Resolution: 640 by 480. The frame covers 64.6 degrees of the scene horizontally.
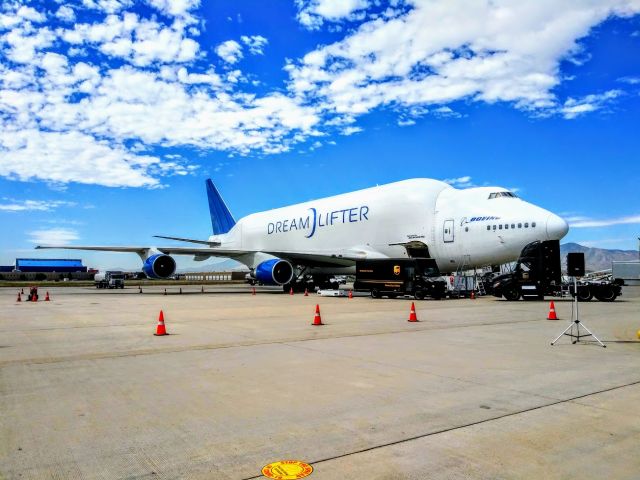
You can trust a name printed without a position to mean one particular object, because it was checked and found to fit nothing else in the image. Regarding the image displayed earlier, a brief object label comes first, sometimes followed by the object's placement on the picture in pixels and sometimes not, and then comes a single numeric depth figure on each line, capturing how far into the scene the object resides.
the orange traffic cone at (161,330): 11.80
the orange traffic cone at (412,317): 14.53
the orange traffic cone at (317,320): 13.63
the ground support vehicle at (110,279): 49.22
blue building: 102.69
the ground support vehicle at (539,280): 22.39
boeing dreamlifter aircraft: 24.22
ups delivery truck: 25.00
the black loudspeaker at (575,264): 11.27
